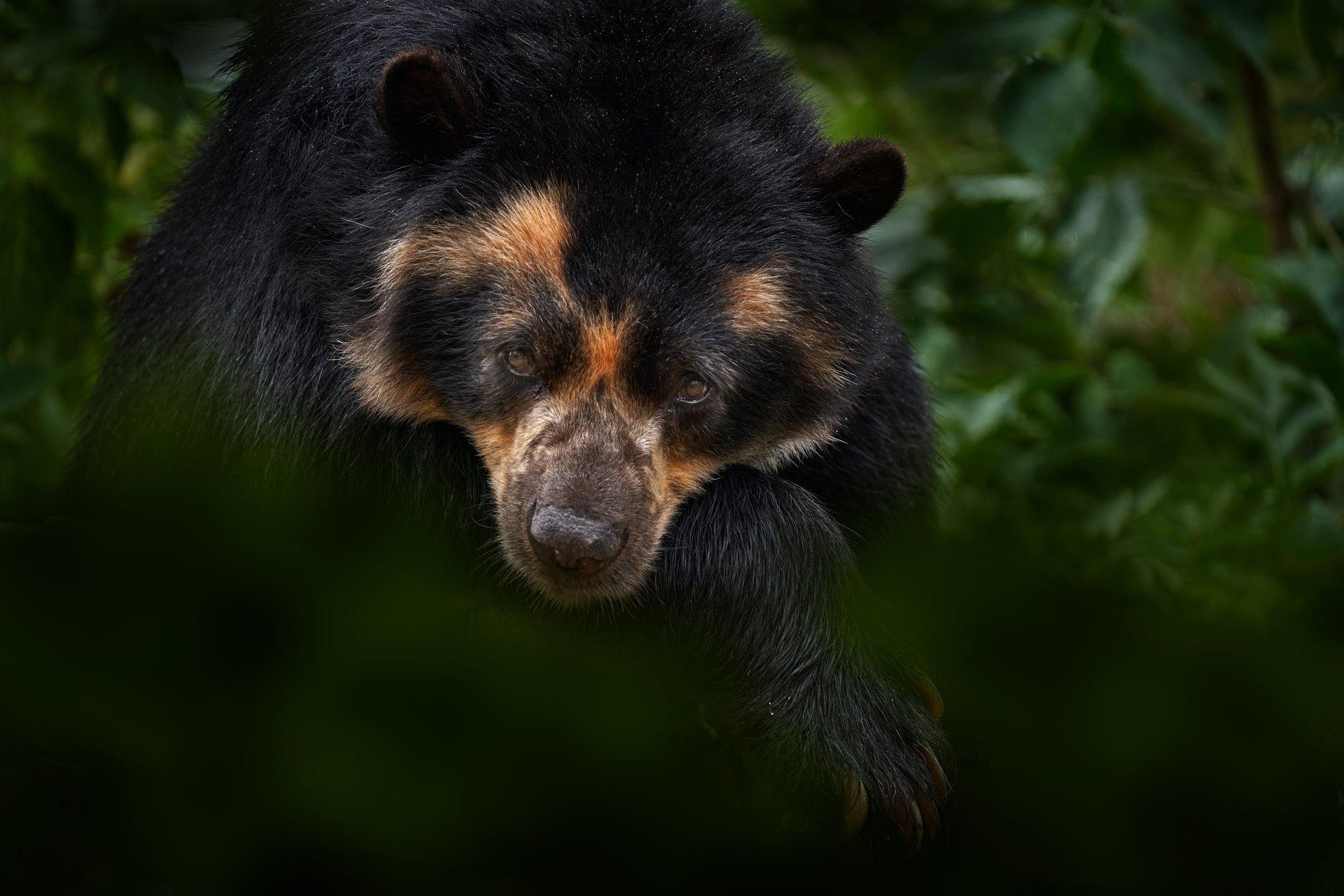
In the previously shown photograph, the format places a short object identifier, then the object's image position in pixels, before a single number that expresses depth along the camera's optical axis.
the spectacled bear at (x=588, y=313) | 6.86
